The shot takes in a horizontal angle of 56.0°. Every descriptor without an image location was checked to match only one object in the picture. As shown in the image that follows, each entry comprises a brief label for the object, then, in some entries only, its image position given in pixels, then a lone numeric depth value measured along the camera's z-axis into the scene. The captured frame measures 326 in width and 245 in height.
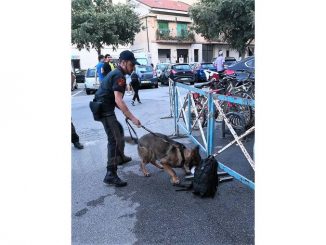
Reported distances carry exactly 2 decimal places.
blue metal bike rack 3.61
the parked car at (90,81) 17.06
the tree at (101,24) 23.45
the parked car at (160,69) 22.07
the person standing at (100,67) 8.88
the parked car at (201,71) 20.52
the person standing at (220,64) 12.79
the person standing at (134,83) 11.84
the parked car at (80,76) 24.10
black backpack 3.69
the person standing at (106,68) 8.57
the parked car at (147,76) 18.47
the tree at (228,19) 22.02
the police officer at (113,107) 3.98
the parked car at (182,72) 19.21
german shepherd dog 4.13
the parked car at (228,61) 22.46
